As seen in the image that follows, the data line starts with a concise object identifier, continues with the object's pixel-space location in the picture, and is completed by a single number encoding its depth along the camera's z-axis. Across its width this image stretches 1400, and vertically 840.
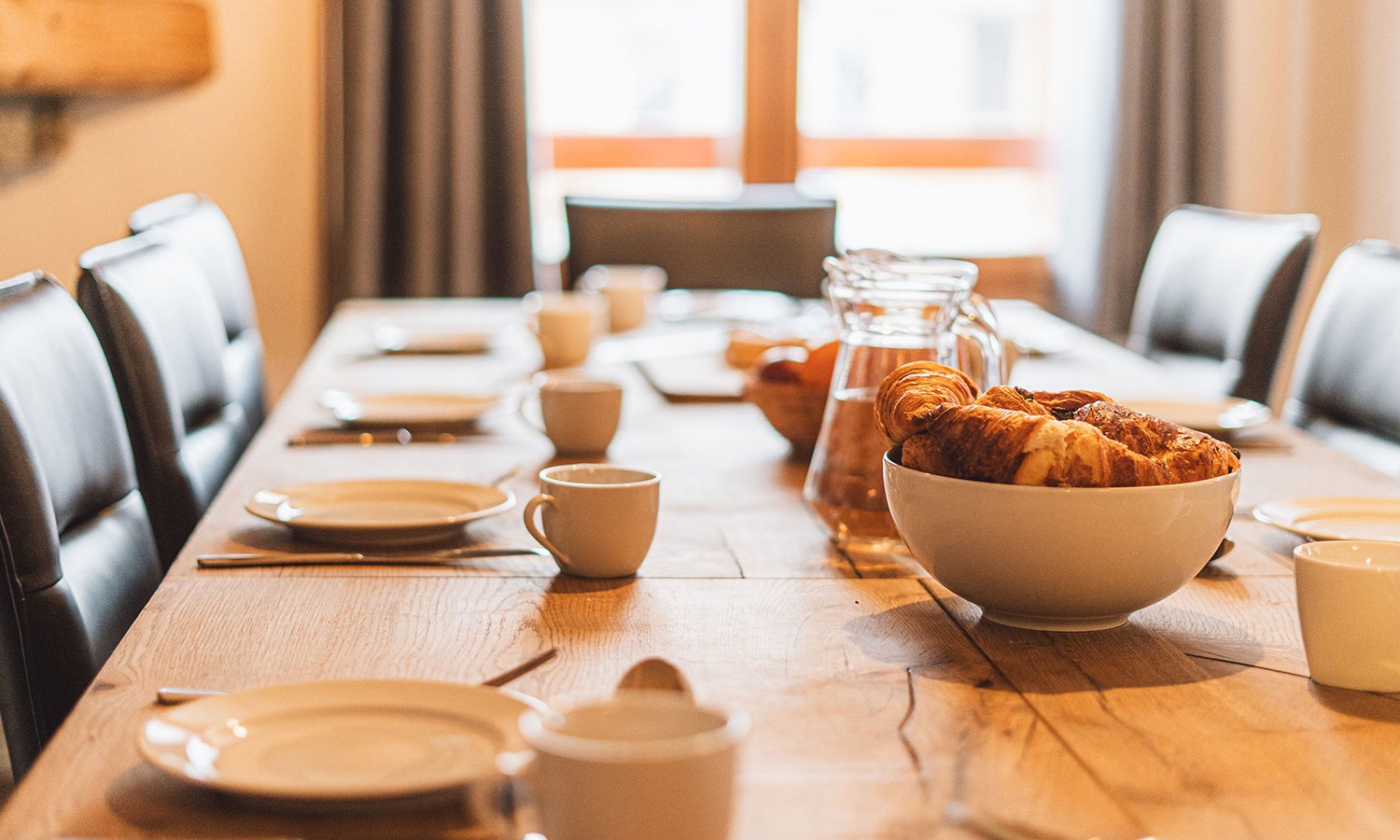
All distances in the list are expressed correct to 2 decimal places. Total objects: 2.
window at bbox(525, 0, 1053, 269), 3.57
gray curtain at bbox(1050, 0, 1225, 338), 3.39
